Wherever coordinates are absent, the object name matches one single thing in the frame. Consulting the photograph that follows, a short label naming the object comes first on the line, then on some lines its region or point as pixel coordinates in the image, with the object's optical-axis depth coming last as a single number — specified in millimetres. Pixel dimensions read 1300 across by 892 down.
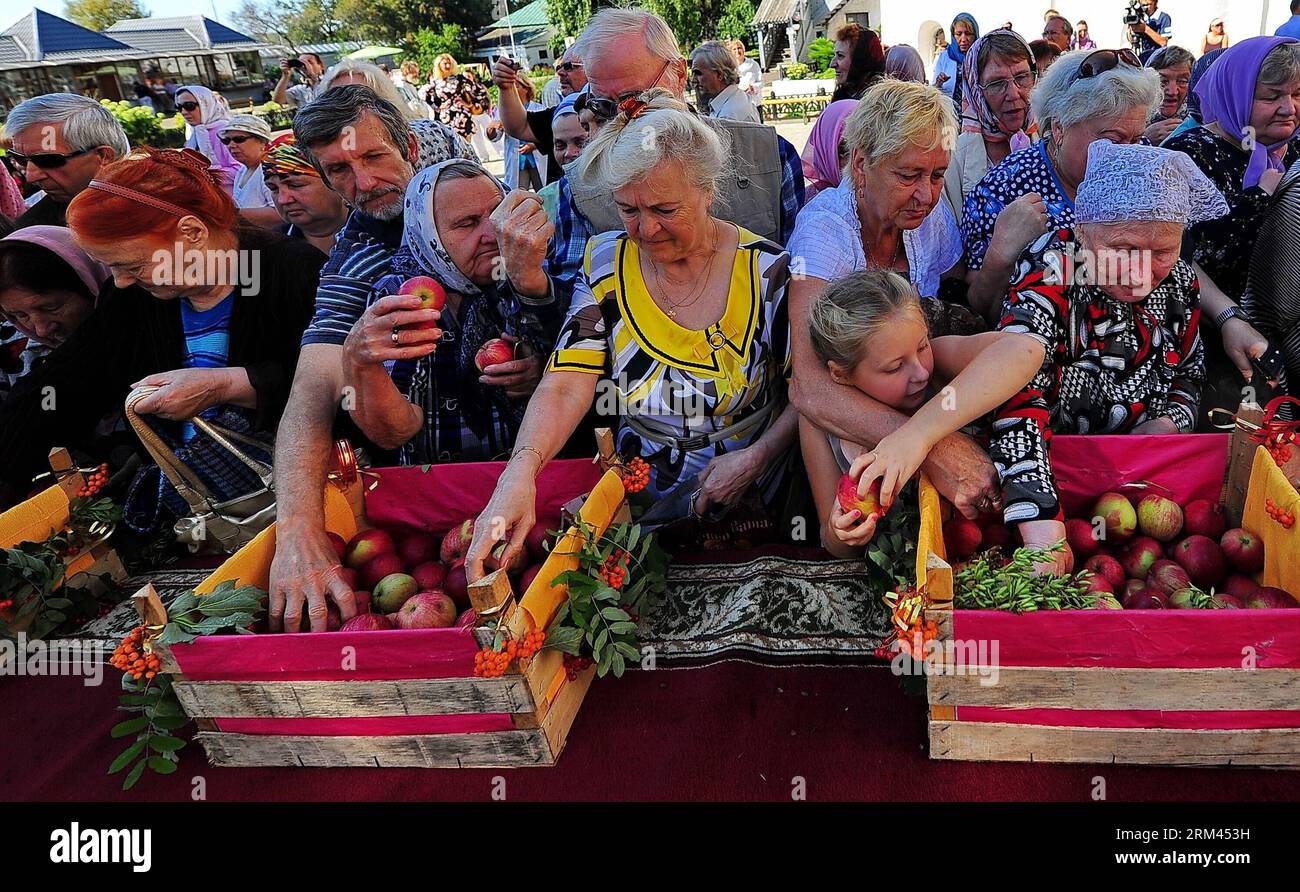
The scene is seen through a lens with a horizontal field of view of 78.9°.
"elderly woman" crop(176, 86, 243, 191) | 6598
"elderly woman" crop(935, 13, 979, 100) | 7816
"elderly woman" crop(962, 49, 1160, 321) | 2570
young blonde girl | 1886
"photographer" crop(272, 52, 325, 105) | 9927
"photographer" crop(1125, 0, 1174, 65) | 7703
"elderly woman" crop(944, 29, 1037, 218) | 3740
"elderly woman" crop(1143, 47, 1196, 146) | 5012
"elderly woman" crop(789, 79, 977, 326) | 2232
